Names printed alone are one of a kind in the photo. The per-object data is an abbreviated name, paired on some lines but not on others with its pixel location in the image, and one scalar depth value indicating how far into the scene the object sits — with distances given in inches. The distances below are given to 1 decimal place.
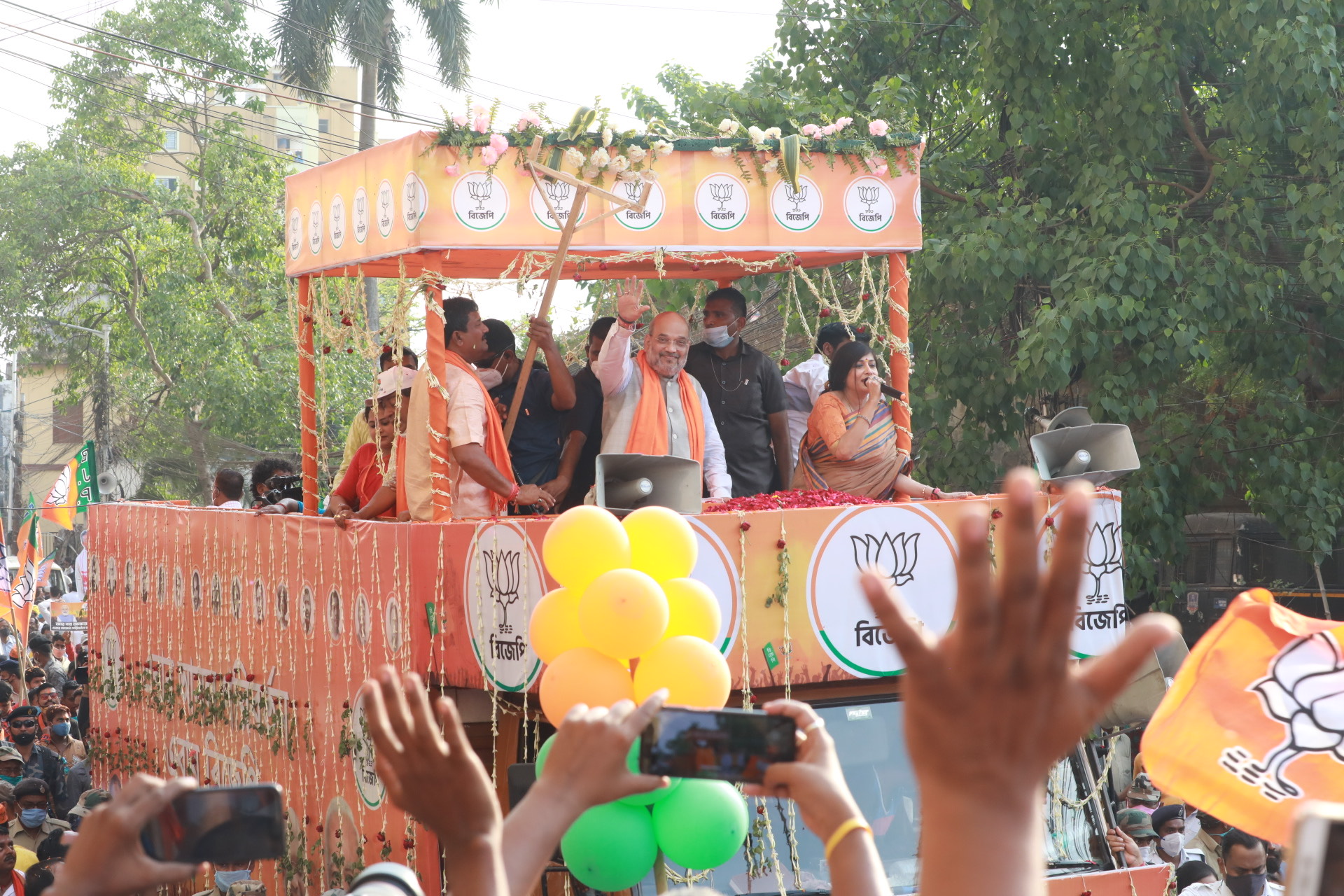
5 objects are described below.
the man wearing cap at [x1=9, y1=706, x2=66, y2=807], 423.2
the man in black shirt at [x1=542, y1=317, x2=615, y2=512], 310.2
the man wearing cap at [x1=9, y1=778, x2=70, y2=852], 355.9
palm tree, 976.9
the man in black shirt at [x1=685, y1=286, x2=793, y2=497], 325.1
